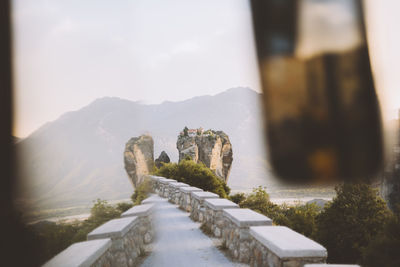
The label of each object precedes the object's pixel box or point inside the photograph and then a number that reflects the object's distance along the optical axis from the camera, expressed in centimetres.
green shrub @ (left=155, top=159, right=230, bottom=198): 1420
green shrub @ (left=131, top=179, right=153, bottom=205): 1469
